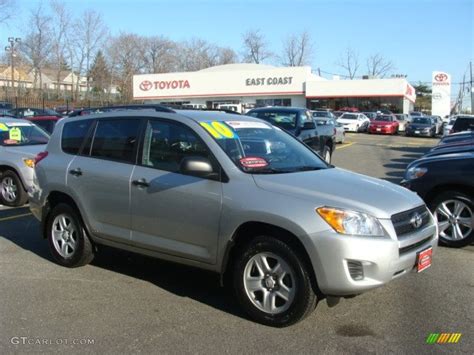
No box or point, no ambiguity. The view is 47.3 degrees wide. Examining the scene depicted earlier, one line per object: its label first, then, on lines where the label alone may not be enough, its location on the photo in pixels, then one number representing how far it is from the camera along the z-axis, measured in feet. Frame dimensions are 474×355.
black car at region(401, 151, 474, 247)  22.18
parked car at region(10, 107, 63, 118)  79.23
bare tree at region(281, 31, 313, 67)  304.91
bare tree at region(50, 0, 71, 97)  249.34
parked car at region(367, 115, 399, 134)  128.67
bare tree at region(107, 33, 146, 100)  295.69
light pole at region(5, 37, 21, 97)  196.65
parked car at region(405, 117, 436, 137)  119.96
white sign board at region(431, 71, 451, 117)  201.87
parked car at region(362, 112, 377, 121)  140.13
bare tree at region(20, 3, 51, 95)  244.63
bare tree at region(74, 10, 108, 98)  256.11
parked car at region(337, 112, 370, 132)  131.23
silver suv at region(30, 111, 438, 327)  13.24
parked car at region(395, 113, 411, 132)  137.29
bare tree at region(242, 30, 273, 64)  334.26
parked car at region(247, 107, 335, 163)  42.95
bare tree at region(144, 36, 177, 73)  319.47
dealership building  165.89
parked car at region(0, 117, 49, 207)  30.86
